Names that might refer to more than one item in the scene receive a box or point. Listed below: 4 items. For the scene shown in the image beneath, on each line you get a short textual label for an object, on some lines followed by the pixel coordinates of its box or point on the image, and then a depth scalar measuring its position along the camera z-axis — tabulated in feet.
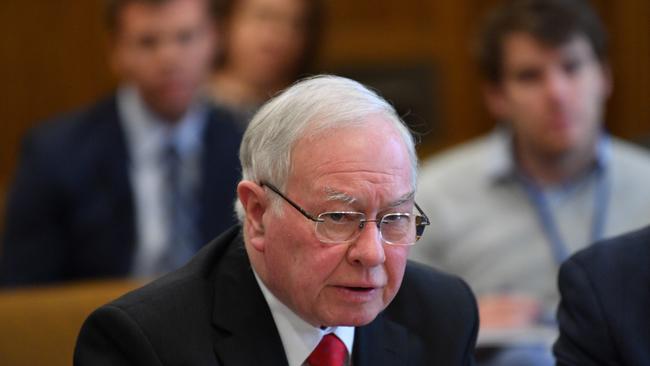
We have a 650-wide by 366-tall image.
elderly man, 13.74
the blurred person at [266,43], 32.68
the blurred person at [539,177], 25.22
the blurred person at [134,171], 26.50
